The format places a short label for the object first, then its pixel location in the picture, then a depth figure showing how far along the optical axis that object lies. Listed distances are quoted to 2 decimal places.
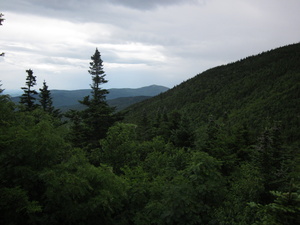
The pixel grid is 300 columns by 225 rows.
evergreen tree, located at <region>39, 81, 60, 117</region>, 27.27
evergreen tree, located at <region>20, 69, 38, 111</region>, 22.19
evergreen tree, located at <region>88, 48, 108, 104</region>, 23.17
